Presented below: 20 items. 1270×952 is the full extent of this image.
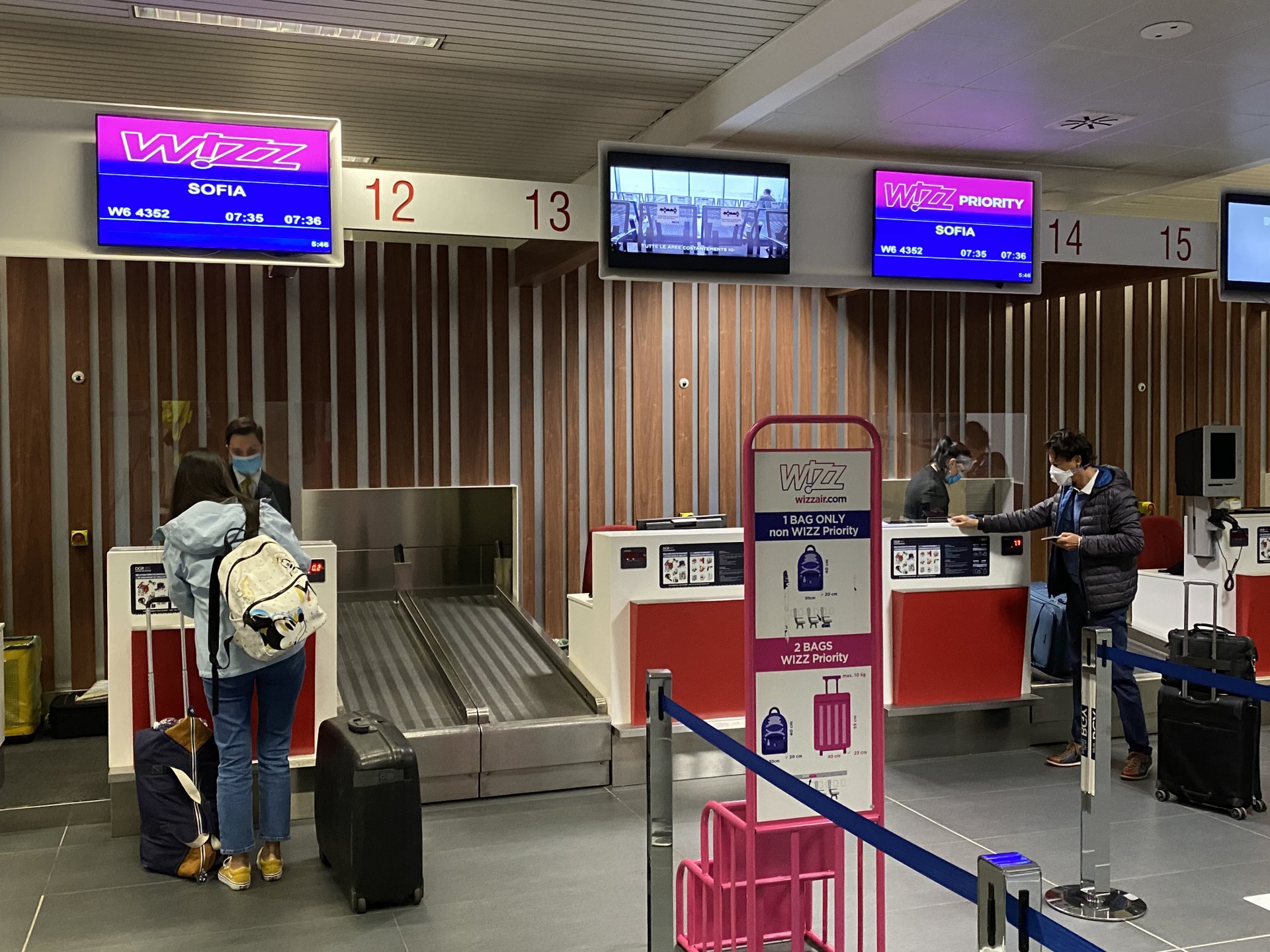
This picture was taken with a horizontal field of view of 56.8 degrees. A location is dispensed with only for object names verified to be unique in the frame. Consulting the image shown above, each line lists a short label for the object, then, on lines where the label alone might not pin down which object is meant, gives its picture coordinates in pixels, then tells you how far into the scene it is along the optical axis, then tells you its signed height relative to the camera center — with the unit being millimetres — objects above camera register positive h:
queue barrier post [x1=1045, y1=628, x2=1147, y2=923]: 4074 -1195
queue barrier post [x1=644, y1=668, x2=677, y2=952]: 3297 -988
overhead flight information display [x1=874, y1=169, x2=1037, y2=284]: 5805 +1138
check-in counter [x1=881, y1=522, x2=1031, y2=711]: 6289 -887
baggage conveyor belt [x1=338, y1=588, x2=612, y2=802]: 5641 -1244
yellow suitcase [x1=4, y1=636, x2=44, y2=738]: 6828 -1332
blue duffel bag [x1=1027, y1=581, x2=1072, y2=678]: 6844 -1072
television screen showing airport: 5305 +1121
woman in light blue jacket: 4395 -830
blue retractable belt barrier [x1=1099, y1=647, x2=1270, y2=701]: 3449 -715
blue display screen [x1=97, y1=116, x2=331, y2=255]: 4770 +1141
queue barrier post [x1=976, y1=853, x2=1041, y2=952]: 1926 -722
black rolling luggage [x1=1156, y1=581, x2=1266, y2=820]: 5285 -1299
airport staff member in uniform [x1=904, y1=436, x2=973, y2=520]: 6711 -159
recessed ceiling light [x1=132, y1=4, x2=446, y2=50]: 5039 +1935
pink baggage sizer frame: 3348 -1196
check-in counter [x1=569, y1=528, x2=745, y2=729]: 5957 -816
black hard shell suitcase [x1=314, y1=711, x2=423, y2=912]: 4223 -1324
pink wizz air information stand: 3445 -554
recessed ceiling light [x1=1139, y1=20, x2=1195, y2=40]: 4836 +1761
